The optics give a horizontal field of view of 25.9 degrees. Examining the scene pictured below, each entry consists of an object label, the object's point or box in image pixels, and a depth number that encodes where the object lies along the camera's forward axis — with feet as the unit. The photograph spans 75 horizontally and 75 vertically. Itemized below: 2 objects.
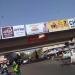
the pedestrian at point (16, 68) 37.15
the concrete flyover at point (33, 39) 124.69
